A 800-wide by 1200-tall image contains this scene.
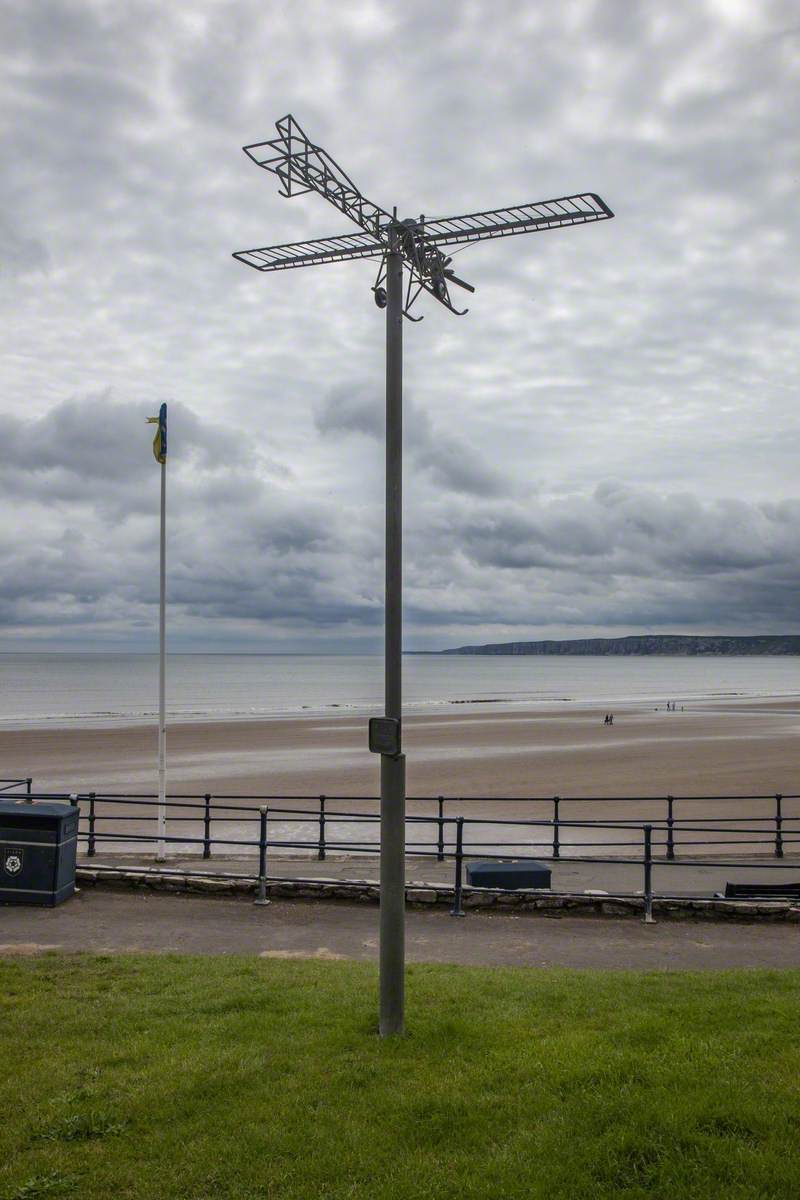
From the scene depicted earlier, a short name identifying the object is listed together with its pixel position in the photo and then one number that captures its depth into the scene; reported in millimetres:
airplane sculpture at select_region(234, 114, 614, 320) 6434
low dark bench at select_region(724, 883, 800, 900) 11516
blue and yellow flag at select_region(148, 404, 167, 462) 16312
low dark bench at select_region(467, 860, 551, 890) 11805
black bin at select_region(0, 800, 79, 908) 11141
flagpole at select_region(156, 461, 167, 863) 14688
